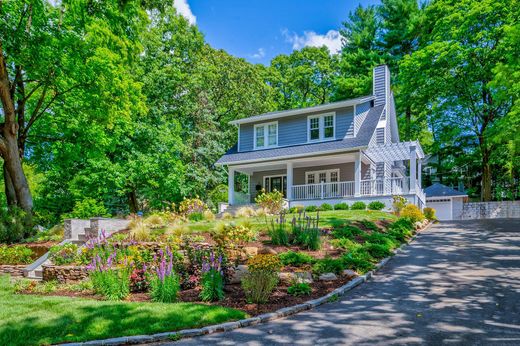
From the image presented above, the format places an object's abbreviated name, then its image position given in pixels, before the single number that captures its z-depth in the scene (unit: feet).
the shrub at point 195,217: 50.75
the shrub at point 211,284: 20.63
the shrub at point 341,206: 60.34
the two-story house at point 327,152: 63.98
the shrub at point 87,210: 53.67
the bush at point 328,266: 25.63
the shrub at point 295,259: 27.30
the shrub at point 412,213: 50.50
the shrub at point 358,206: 59.41
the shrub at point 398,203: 55.21
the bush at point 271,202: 59.21
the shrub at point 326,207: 61.16
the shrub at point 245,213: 50.98
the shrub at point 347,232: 35.14
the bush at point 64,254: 29.12
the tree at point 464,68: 81.46
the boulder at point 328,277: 24.84
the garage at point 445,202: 87.56
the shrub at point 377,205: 58.44
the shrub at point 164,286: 20.34
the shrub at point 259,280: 20.38
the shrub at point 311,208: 61.36
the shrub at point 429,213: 63.77
